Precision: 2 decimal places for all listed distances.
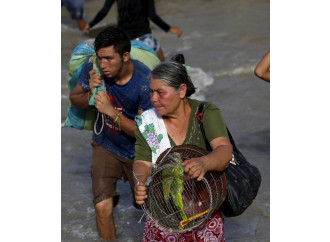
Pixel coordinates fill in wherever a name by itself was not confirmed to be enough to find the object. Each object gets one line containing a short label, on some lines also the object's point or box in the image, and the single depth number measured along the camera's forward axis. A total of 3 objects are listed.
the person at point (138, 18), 14.22
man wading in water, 8.55
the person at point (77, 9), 25.06
